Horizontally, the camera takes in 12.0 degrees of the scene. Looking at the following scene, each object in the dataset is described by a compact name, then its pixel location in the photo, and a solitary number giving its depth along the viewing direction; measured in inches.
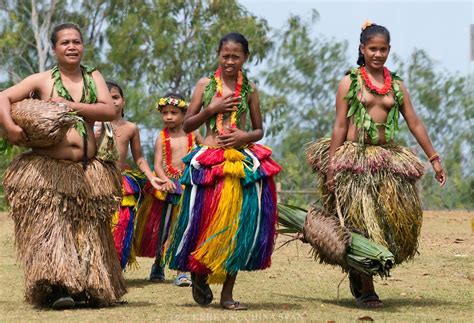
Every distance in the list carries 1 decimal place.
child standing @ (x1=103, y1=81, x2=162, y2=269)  701.6
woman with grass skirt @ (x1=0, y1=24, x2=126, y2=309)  552.2
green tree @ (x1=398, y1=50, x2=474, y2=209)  3031.5
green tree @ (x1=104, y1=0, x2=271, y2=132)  2479.8
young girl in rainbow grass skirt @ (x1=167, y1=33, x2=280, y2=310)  558.9
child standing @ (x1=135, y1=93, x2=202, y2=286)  724.6
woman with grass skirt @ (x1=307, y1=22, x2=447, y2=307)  576.7
